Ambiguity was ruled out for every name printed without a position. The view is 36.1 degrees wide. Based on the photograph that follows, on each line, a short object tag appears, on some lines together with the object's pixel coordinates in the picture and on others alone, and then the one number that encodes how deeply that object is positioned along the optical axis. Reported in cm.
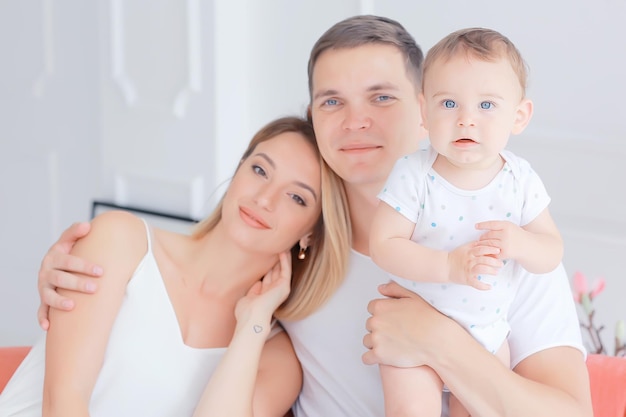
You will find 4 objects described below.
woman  206
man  181
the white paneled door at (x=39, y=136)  451
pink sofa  204
